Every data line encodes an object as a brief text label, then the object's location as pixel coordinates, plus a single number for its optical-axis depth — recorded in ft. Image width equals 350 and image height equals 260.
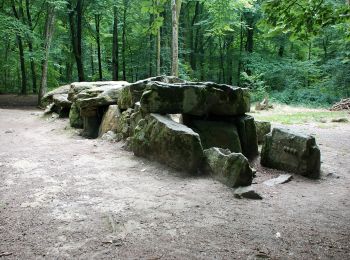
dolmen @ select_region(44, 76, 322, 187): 18.49
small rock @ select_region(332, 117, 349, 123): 42.84
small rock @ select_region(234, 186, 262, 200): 15.38
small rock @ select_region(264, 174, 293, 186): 17.96
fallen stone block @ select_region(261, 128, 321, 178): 19.48
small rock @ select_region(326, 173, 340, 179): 19.84
